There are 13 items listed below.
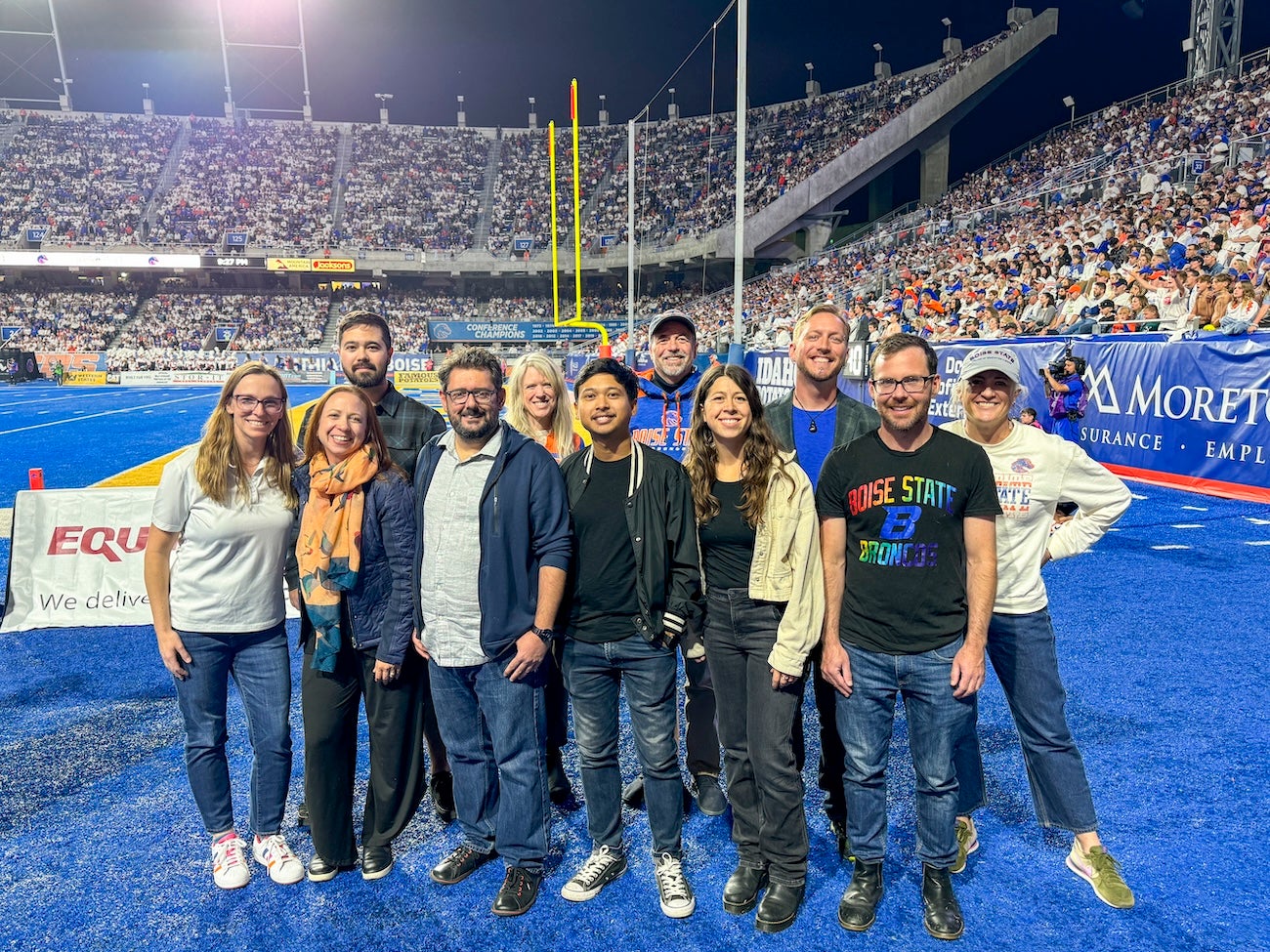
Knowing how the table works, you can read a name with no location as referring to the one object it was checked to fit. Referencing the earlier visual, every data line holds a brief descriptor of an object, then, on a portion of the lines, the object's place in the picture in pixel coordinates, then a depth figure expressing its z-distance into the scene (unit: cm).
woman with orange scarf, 288
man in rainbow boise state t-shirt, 260
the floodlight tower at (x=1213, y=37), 2545
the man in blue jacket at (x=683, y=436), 349
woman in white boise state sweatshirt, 286
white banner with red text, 536
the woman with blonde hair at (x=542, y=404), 360
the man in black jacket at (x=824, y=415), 322
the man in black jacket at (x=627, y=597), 279
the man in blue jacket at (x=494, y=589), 277
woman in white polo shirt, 289
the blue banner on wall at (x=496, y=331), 4516
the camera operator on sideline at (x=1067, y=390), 1069
